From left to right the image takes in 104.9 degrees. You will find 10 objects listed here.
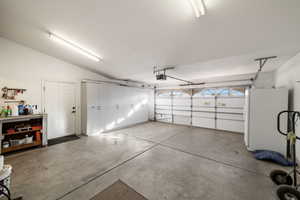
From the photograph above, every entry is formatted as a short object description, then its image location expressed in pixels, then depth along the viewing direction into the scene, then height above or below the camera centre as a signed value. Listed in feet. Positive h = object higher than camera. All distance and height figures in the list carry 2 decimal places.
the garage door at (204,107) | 17.92 -1.58
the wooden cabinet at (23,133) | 10.37 -3.33
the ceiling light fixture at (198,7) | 5.52 +4.62
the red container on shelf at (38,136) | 11.77 -3.81
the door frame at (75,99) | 13.34 -0.14
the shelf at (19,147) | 10.27 -4.55
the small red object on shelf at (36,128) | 11.54 -2.94
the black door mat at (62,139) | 13.21 -4.95
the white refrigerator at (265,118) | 10.17 -1.81
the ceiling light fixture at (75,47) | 9.87 +5.01
